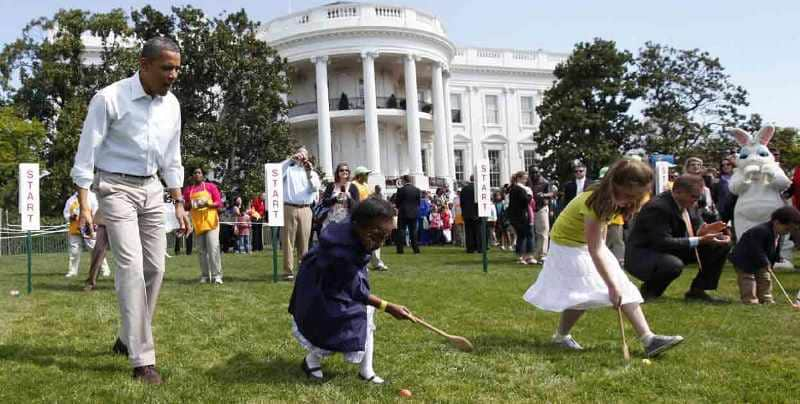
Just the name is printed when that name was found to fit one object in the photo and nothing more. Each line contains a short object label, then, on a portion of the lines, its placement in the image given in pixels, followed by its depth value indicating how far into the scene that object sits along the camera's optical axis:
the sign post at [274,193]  9.70
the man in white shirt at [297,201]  10.24
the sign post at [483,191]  11.10
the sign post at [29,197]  9.28
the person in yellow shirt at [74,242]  11.88
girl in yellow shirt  4.72
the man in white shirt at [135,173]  4.47
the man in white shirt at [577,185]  12.41
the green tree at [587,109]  35.59
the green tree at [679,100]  37.75
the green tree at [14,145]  29.28
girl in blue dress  4.18
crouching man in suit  7.05
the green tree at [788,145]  38.81
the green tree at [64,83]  27.28
